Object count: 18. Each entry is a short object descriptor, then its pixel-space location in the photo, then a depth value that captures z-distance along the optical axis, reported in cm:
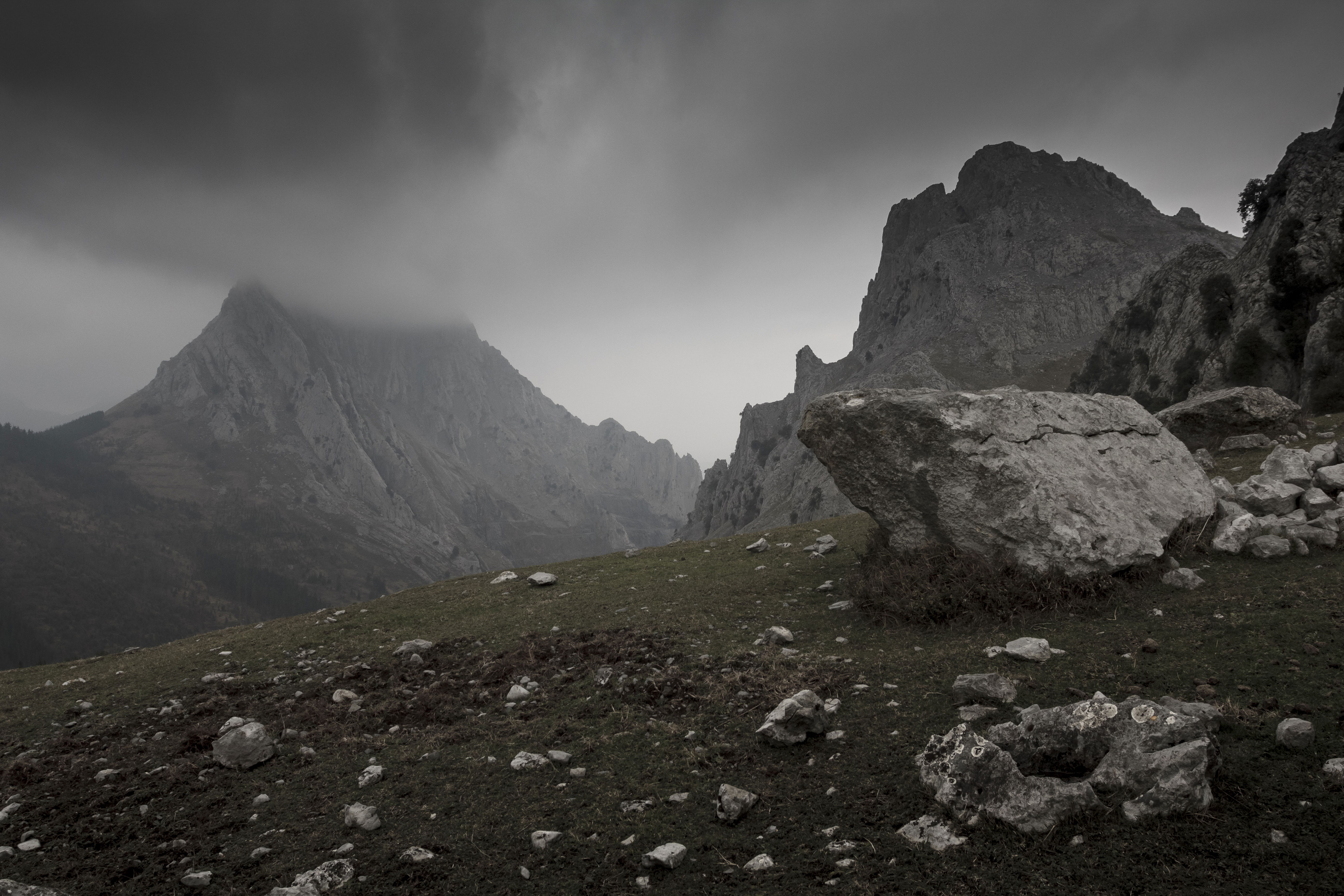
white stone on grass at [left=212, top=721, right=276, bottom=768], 980
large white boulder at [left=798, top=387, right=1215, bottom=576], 1342
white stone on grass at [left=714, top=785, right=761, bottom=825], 670
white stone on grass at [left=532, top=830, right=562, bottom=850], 673
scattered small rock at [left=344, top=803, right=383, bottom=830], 750
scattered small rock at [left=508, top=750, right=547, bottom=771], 863
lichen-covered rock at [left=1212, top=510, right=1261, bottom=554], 1348
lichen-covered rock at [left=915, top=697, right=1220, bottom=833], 564
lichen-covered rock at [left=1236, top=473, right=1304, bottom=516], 1493
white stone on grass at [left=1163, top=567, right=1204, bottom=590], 1219
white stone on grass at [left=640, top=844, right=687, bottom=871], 607
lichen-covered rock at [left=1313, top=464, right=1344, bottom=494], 1471
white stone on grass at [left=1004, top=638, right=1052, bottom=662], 985
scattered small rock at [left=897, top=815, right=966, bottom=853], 570
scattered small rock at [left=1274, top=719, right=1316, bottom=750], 603
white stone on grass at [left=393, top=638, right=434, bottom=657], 1554
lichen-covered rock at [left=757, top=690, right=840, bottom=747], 827
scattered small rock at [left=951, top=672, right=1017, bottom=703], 844
